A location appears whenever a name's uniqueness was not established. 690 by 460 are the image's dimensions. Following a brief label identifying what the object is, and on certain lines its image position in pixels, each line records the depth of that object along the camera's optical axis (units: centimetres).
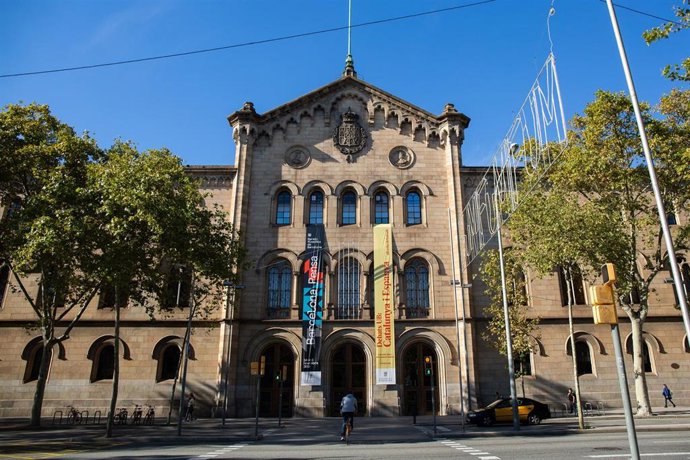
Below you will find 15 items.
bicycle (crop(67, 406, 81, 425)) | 2438
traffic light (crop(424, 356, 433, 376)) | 2007
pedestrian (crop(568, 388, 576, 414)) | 2555
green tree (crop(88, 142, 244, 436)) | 1873
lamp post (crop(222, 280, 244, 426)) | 2427
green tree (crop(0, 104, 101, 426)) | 1872
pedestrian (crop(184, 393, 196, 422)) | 2491
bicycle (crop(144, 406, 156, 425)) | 2445
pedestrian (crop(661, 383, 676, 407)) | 2561
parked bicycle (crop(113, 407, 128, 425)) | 2427
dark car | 2178
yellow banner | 2606
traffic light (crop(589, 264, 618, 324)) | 750
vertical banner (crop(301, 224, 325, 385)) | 2608
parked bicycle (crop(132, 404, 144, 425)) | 2455
